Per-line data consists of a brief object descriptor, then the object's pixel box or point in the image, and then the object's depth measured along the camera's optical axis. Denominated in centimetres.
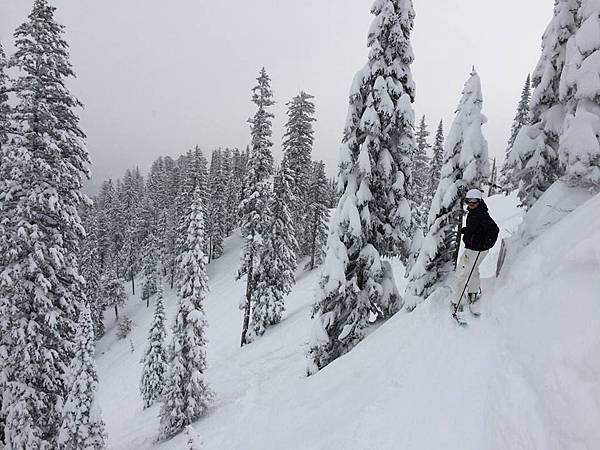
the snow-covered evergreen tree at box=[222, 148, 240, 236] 7075
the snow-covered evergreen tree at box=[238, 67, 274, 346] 2677
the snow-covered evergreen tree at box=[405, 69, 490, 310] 1011
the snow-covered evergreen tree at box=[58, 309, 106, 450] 1357
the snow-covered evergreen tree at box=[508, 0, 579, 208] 1007
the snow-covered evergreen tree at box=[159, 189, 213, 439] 1994
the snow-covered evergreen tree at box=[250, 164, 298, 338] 3116
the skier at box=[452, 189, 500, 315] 767
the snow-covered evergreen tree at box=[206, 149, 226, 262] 6350
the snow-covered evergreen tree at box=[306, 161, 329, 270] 4797
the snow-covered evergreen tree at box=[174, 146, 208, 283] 5149
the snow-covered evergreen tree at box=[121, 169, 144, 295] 6619
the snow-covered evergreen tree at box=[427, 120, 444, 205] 4591
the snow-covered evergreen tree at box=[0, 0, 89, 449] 1245
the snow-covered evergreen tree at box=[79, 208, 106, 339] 5125
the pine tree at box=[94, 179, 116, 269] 6284
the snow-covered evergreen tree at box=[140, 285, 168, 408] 3027
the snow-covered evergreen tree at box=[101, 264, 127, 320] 5809
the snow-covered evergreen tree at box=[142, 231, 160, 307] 6028
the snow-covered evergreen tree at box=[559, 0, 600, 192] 809
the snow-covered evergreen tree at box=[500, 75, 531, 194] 5206
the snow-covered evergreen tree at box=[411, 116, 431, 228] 4389
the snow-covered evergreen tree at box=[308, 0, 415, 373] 1223
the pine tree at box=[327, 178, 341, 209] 7401
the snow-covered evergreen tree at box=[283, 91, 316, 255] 3547
